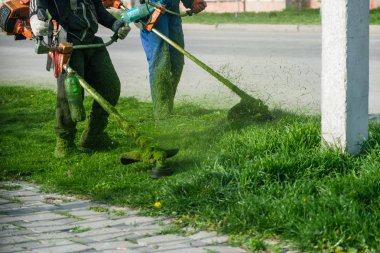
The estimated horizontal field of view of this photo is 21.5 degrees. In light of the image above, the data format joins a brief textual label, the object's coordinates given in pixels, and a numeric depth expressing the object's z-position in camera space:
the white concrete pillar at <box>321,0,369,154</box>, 6.67
